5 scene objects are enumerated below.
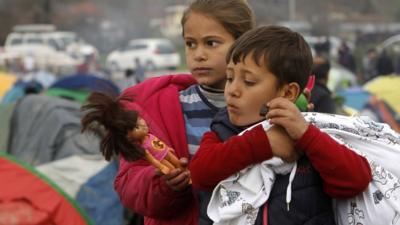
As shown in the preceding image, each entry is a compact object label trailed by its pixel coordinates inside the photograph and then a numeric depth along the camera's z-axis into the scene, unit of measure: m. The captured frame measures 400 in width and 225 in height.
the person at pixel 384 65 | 20.84
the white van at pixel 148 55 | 30.36
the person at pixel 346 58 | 24.20
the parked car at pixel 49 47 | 30.55
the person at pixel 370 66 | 21.95
